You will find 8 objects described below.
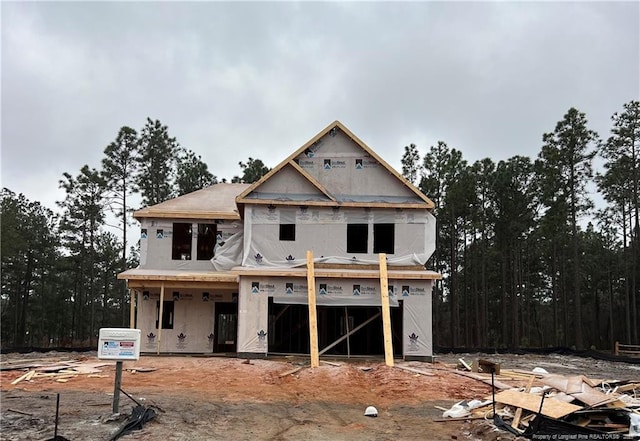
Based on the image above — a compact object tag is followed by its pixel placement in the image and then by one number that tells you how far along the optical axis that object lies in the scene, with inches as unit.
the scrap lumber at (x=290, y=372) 574.2
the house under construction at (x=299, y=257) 734.5
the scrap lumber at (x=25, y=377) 518.9
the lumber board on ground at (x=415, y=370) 572.1
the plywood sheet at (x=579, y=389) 313.6
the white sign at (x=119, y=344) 336.8
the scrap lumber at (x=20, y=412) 355.3
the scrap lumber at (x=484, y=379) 482.0
